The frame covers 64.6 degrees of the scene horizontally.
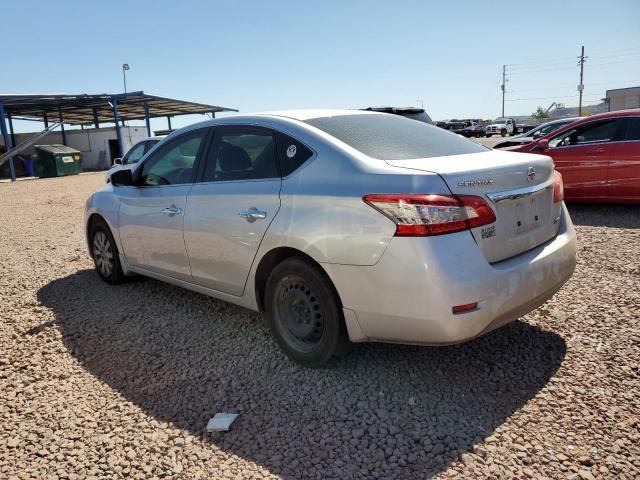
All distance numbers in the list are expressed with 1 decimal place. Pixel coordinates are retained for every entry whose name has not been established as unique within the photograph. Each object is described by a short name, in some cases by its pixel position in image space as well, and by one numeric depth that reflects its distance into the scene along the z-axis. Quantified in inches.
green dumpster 1082.1
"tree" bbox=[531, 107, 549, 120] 3578.7
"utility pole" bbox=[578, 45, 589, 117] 3061.0
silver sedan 102.7
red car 295.7
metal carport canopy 1050.9
